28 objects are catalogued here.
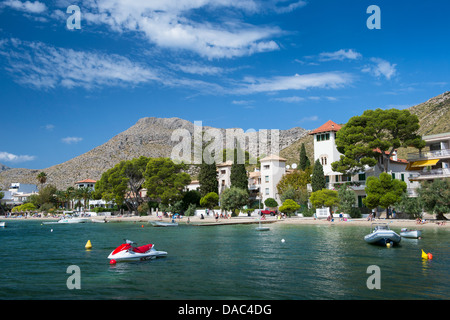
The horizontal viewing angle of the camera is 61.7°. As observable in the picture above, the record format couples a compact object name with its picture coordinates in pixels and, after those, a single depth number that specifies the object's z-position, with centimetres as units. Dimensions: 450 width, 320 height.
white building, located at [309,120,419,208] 5910
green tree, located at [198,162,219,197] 8131
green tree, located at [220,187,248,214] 7262
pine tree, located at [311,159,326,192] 6550
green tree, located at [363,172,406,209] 4994
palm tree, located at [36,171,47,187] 12544
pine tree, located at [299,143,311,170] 8331
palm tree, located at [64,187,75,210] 11394
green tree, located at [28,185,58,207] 11881
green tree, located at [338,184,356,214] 5672
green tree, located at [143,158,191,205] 8394
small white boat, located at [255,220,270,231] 4722
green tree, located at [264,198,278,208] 7506
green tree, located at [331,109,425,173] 5600
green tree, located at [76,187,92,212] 11200
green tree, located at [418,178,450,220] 4425
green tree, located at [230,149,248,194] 7756
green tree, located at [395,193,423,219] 4819
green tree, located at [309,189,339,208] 5791
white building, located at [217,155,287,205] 7819
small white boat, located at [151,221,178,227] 6028
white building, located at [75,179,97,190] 13238
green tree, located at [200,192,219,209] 7846
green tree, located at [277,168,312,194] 7150
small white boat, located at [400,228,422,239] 3394
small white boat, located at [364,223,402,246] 2980
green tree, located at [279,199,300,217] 6506
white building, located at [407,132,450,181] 5107
